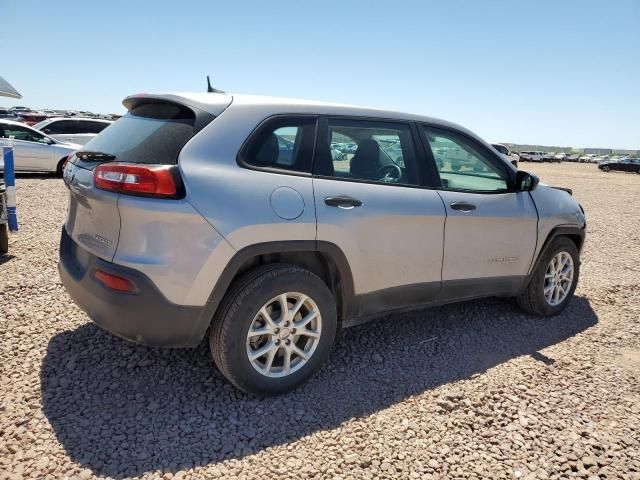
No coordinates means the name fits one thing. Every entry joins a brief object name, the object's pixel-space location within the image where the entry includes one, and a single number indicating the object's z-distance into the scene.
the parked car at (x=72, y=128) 14.60
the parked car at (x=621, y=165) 44.41
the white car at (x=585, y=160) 73.44
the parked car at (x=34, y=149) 12.26
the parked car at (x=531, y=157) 60.38
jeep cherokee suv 2.46
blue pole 5.23
